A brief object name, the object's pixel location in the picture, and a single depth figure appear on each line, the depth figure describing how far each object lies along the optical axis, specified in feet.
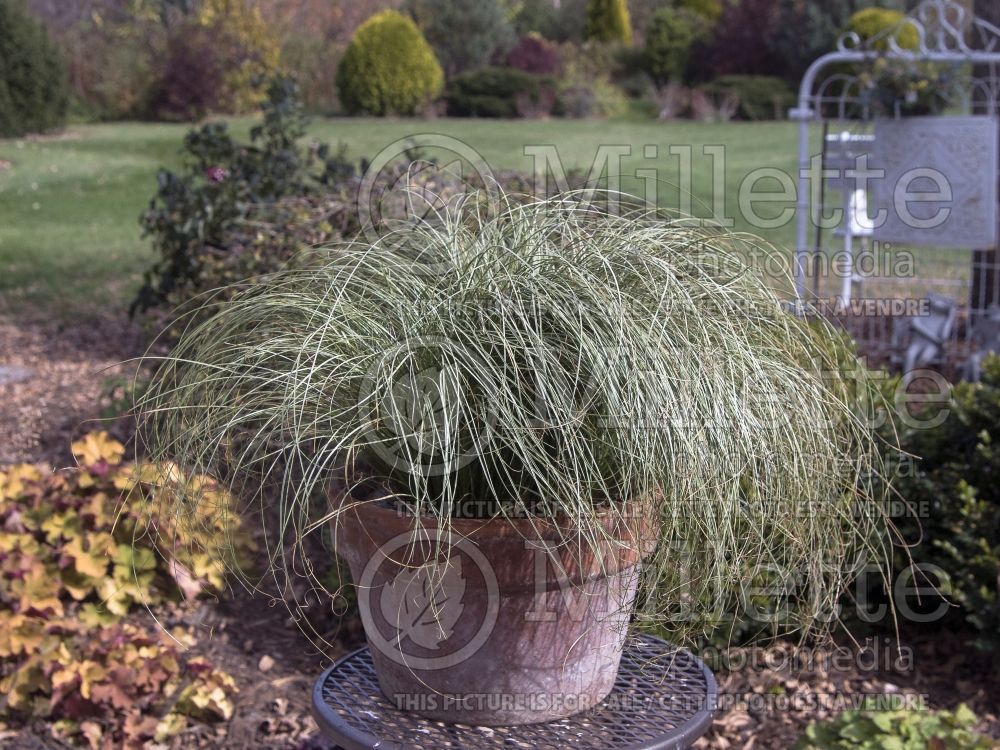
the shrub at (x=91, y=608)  8.25
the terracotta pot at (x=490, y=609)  5.30
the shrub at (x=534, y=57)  75.00
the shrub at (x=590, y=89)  63.46
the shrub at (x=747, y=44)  71.87
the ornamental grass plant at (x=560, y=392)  5.17
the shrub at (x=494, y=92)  62.44
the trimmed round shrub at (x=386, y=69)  60.03
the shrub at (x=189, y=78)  57.93
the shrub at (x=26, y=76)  46.75
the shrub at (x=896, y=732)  6.29
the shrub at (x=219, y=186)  16.71
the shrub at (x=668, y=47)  73.56
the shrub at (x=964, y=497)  8.99
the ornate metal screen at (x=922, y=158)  17.21
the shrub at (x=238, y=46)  58.90
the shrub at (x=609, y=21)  83.61
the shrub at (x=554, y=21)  92.07
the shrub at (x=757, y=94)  61.57
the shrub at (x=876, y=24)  56.27
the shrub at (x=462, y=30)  77.66
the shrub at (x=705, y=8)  81.10
